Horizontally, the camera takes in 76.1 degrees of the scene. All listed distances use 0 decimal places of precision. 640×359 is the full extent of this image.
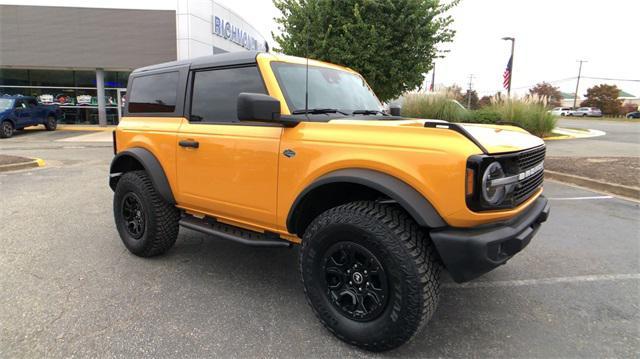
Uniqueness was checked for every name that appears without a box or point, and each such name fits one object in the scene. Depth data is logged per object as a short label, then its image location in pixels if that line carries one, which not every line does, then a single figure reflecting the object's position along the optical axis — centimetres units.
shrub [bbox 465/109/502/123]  1412
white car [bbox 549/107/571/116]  6434
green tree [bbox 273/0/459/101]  1075
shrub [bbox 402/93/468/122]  1474
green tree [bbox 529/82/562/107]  7371
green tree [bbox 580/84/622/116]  6738
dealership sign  2172
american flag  2278
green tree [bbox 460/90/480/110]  4129
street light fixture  2293
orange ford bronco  232
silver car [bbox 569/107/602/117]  6119
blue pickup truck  1717
